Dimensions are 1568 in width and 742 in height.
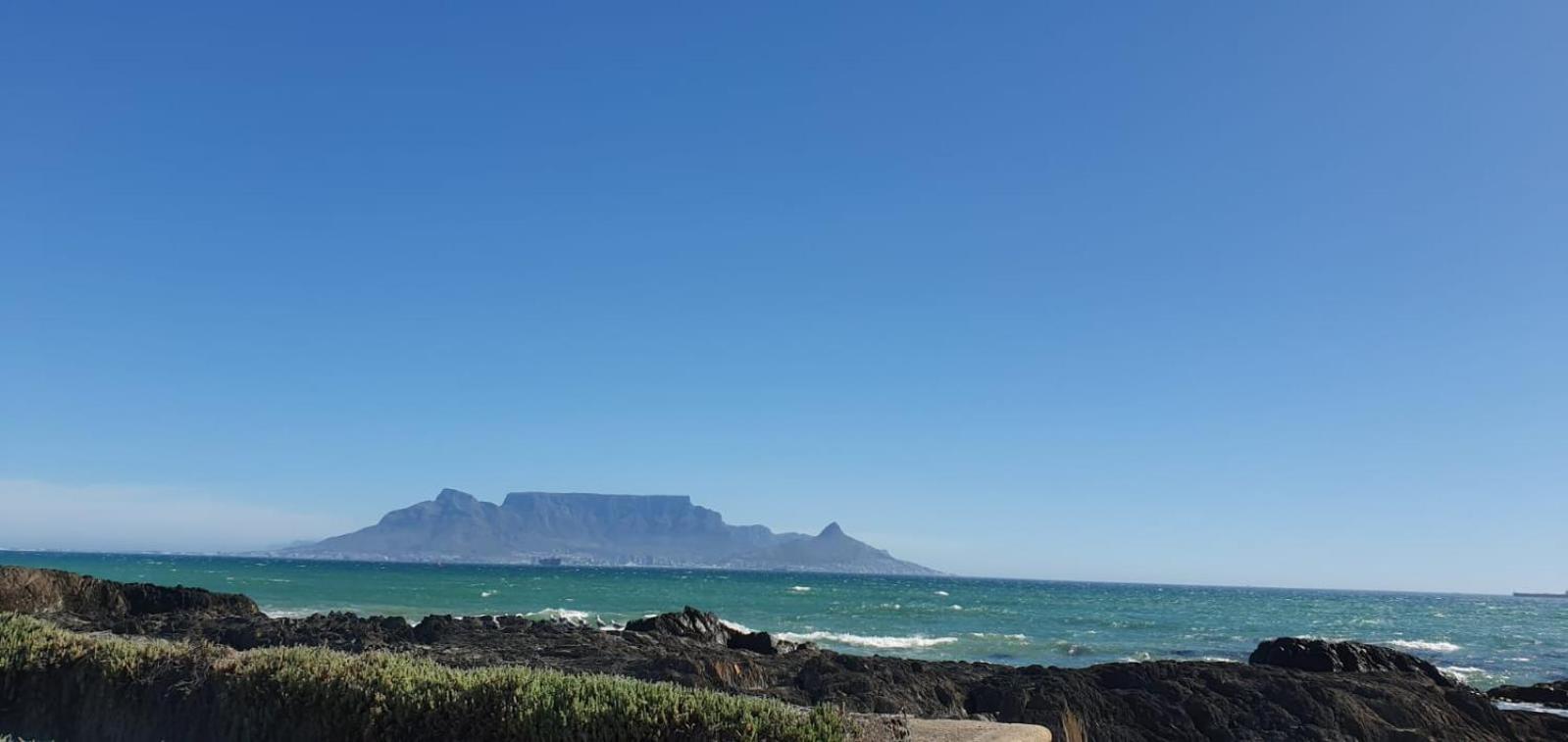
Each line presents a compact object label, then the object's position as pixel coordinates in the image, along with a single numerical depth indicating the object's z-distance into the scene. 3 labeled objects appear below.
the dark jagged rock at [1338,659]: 26.56
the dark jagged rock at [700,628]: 30.44
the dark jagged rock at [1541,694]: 25.77
